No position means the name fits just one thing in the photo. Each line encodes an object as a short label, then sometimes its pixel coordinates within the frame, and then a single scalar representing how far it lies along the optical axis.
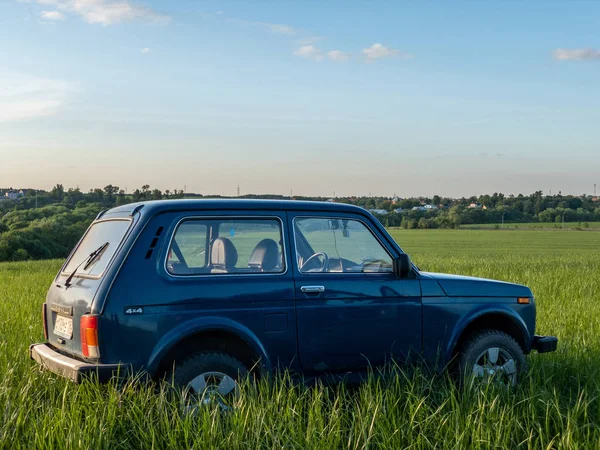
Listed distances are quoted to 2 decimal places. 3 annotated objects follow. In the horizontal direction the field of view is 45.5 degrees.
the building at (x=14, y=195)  107.88
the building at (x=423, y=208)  135.21
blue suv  5.07
